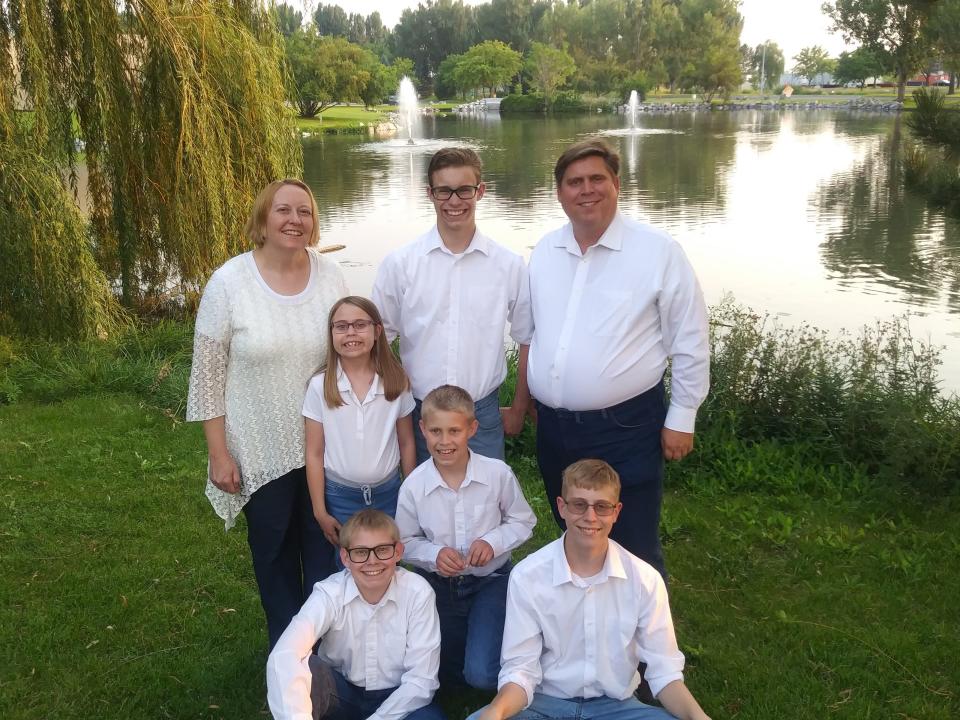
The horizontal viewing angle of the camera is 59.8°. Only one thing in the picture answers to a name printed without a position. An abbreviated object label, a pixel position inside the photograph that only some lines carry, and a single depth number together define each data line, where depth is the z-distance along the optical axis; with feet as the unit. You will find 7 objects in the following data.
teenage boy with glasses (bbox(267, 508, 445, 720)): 8.20
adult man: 8.75
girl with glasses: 8.98
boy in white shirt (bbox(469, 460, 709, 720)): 7.91
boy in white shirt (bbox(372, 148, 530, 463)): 9.41
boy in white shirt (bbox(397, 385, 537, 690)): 8.88
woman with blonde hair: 8.84
